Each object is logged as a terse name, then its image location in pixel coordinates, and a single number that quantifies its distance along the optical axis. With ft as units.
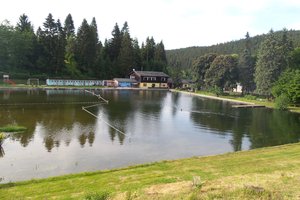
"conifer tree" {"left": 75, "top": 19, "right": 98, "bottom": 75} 296.30
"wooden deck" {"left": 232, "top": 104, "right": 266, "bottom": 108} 174.42
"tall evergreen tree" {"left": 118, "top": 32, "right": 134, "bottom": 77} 318.45
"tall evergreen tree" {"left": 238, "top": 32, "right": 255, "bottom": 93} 255.09
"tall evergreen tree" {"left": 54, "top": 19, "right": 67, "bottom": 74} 288.71
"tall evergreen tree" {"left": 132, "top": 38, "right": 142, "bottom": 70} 330.63
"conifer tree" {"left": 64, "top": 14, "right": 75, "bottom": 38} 342.21
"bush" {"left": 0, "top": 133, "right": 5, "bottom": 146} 73.86
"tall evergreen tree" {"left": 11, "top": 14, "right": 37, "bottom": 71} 277.23
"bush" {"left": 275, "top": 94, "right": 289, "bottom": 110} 162.91
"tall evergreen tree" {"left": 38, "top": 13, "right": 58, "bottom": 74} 289.12
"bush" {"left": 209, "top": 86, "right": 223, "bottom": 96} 236.84
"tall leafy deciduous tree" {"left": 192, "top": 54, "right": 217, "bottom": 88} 292.40
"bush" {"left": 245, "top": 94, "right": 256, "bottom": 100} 211.00
